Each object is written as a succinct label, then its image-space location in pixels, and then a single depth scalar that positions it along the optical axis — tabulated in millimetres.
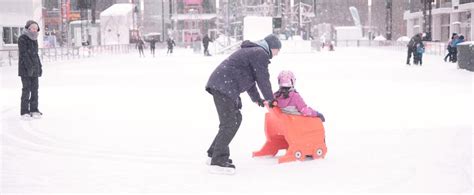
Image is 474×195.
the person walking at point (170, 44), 44469
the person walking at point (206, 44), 39831
